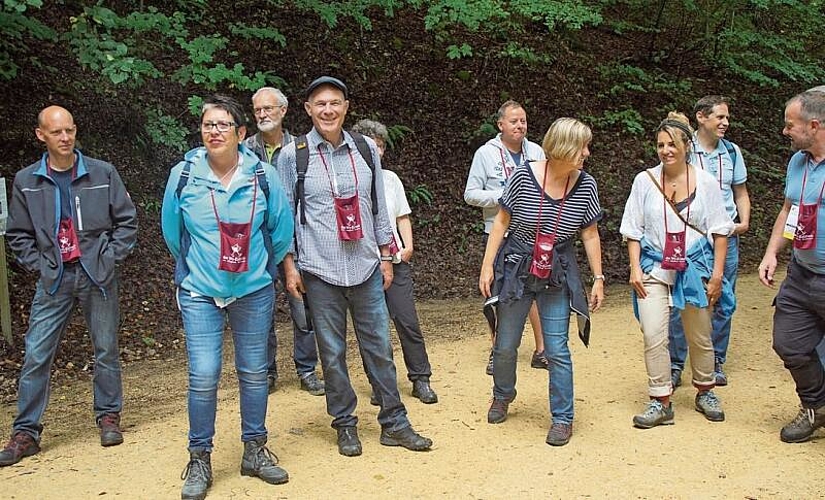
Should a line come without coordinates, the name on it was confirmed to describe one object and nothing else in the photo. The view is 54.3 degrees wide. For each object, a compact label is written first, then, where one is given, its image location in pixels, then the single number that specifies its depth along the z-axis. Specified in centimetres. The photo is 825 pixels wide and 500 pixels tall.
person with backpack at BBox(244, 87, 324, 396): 534
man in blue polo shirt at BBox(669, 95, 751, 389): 559
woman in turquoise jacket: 397
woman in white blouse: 487
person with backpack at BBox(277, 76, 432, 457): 438
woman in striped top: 464
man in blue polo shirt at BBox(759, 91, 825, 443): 443
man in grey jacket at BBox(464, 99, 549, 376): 577
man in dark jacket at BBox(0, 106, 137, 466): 460
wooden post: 620
